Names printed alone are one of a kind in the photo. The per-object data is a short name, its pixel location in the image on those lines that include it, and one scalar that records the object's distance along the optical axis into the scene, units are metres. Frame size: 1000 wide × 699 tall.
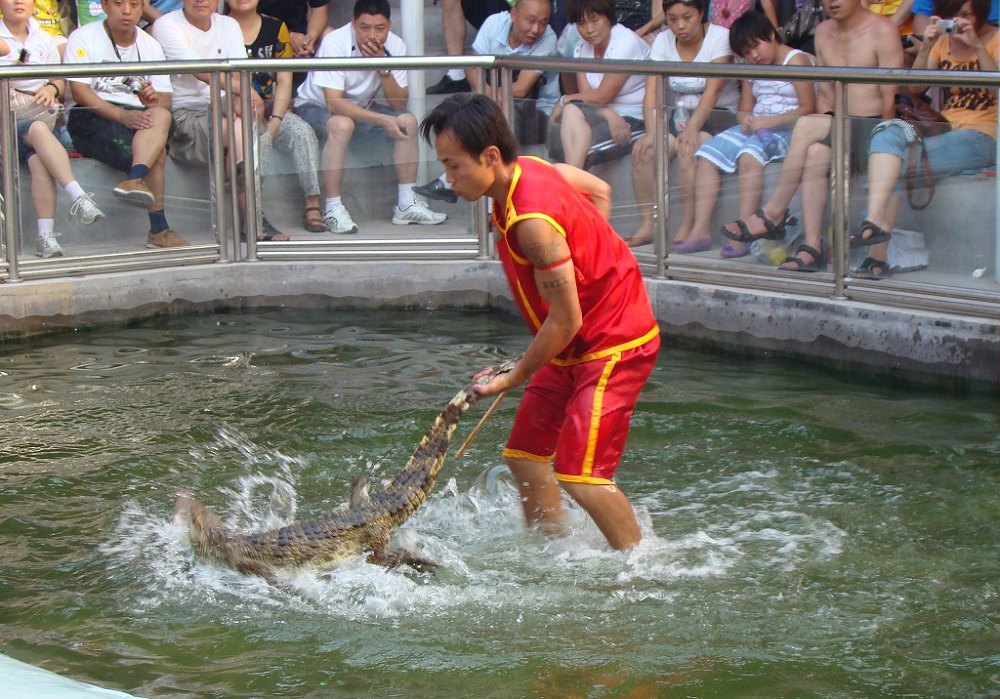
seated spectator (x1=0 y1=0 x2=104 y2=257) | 8.66
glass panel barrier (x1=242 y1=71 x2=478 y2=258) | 9.31
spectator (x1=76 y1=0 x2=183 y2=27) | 11.17
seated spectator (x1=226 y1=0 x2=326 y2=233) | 9.23
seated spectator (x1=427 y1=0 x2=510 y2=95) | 11.45
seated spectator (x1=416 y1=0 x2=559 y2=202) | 8.98
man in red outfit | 4.45
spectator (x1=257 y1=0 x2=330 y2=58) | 11.02
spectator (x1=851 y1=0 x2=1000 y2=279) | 7.05
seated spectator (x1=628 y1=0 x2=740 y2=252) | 8.07
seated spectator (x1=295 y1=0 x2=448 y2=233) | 9.20
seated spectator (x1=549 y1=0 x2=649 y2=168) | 8.48
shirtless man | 7.45
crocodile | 4.85
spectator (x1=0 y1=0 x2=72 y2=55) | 10.51
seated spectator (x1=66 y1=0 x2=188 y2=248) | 8.84
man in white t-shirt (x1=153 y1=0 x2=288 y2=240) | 9.16
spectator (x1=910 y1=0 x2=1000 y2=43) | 8.80
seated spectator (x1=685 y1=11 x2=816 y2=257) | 7.73
